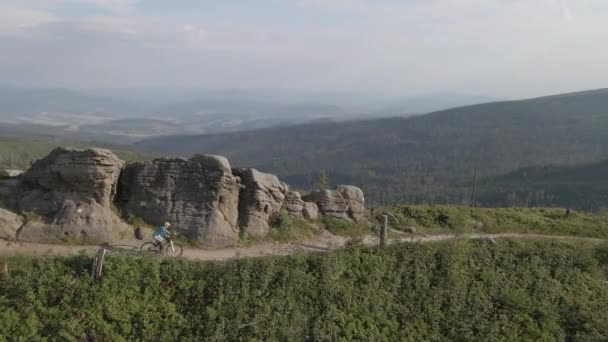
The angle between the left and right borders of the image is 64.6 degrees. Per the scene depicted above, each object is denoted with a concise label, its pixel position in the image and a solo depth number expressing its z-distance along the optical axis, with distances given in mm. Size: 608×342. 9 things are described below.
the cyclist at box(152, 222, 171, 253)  21375
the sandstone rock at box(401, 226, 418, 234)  29297
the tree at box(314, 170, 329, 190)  57962
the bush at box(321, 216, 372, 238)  27922
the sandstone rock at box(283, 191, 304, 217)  27609
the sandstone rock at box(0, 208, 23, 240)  21172
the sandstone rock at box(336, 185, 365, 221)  29547
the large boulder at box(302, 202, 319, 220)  28109
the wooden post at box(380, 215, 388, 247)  24594
